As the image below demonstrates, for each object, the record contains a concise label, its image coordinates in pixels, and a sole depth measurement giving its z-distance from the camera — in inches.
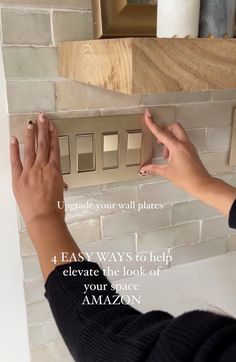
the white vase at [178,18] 23.1
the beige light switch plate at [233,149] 36.9
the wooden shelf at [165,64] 18.7
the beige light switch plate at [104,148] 30.2
